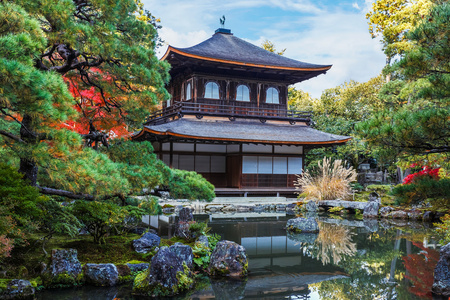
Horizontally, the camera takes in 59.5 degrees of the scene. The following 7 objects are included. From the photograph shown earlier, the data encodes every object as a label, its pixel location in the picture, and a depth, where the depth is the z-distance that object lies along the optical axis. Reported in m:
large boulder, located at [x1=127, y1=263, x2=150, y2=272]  5.26
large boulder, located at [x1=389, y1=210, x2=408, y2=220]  12.34
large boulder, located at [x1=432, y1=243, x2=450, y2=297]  4.68
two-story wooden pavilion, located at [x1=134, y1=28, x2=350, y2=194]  15.20
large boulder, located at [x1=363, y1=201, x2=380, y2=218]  12.65
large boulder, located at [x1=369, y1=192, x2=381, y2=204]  13.31
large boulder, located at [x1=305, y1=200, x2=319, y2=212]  13.80
